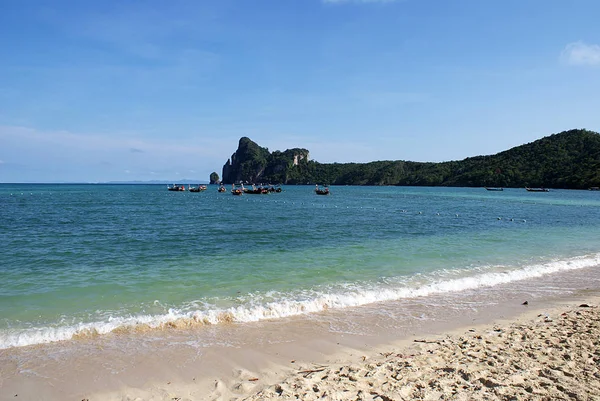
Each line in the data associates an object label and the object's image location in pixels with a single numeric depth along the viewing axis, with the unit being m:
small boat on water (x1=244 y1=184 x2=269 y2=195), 91.88
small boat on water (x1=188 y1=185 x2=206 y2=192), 111.31
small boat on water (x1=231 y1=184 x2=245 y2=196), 91.56
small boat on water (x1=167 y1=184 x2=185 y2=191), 120.12
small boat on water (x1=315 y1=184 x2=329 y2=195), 92.44
